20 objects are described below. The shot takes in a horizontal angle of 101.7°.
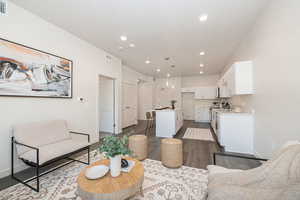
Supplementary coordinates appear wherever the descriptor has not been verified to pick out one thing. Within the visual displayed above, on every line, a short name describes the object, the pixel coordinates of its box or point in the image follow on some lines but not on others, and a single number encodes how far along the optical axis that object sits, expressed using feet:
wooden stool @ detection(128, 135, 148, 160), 8.46
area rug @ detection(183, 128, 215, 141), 13.73
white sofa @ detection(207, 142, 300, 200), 3.04
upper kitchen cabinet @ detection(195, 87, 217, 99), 23.84
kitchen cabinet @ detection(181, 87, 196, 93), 25.69
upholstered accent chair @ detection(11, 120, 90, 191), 6.14
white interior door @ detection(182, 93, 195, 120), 27.32
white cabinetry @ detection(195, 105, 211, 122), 24.26
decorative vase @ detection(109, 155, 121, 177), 4.52
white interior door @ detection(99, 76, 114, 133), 15.80
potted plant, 4.46
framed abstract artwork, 6.62
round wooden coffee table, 3.70
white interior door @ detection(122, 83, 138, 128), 18.95
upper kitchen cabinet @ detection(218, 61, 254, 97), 9.45
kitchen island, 14.05
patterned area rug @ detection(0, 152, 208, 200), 5.29
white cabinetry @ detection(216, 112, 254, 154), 9.65
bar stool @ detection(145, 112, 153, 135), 15.17
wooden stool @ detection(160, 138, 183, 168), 7.45
